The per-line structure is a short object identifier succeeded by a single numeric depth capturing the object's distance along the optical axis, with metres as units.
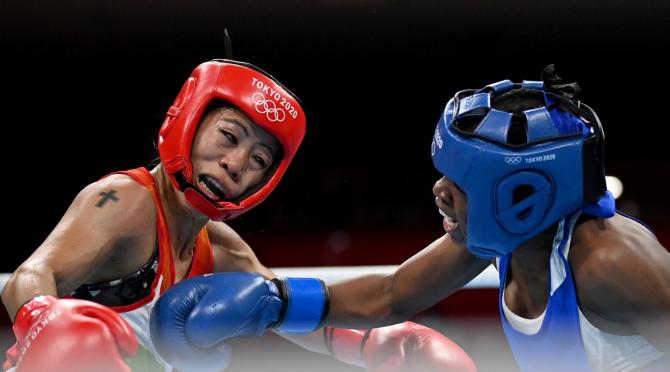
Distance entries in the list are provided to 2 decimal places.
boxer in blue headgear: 2.63
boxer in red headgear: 2.83
